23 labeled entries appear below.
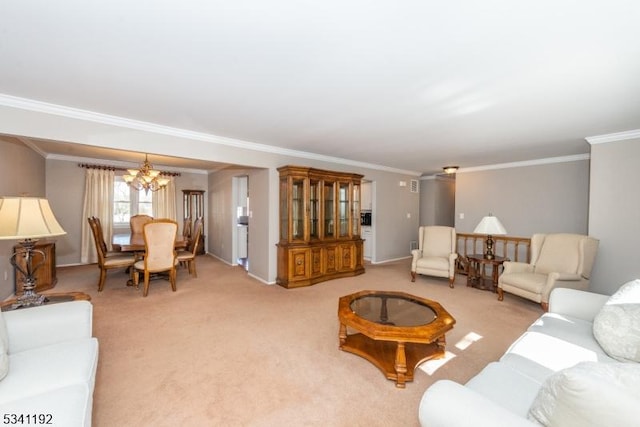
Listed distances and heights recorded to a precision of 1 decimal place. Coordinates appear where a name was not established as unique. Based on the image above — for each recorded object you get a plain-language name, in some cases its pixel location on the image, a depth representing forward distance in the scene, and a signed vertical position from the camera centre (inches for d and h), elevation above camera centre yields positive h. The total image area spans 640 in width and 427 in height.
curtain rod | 230.7 +36.1
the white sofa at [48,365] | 44.1 -32.4
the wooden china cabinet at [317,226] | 172.6 -12.1
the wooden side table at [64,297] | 86.8 -30.3
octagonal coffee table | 78.5 -37.5
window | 256.2 +5.3
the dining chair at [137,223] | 214.6 -12.3
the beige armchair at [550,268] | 127.4 -29.8
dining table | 172.9 -25.0
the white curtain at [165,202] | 267.6 +5.9
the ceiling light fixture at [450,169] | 229.4 +35.8
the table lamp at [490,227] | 160.4 -9.8
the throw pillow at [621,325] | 59.1 -26.5
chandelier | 191.0 +23.3
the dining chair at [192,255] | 189.8 -33.5
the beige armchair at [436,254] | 175.6 -30.6
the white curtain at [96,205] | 232.4 +1.9
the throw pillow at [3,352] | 50.4 -28.7
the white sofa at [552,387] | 29.1 -26.8
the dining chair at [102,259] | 159.2 -32.4
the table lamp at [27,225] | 72.0 -5.1
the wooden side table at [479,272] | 167.4 -40.3
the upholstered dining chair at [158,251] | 153.5 -25.5
